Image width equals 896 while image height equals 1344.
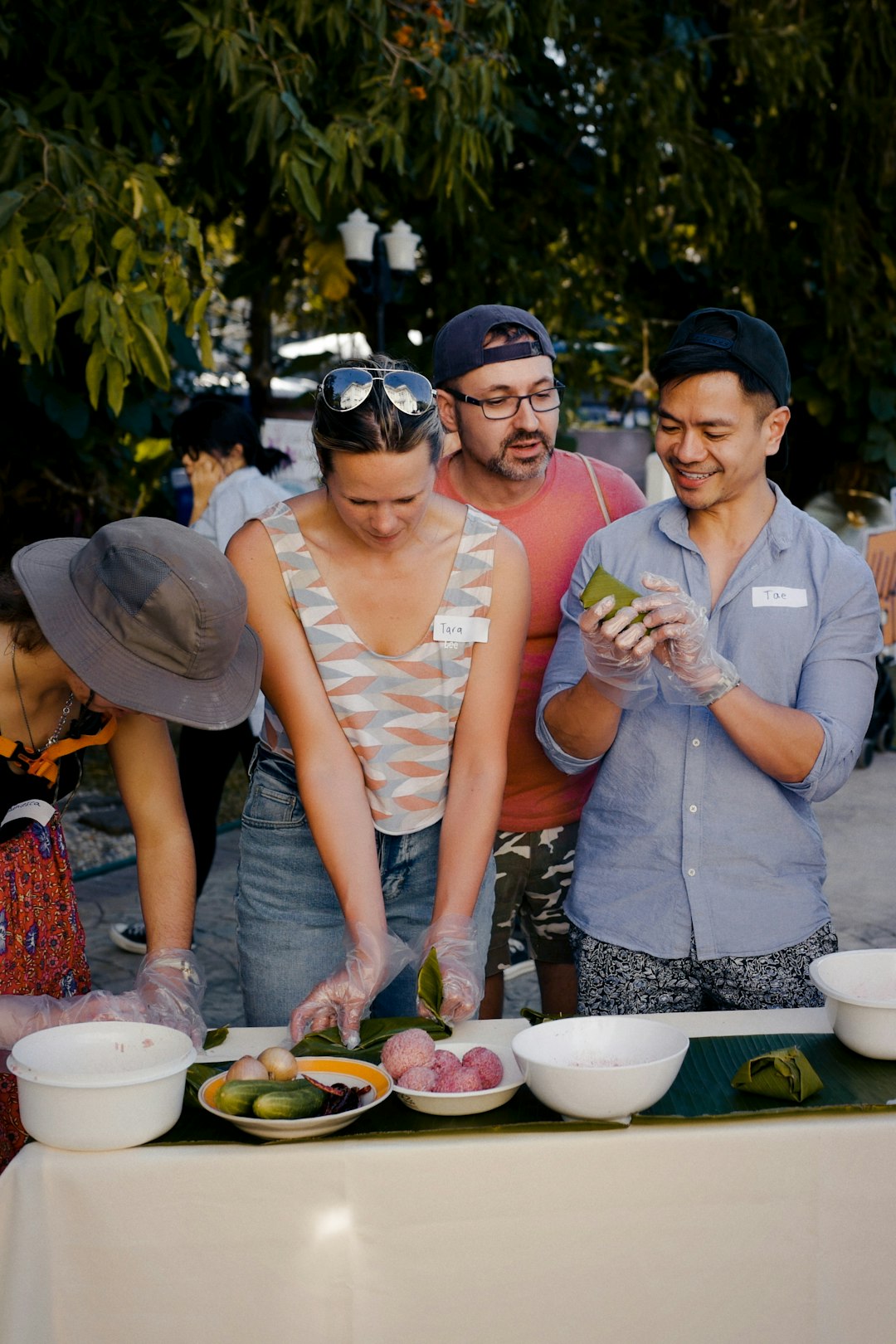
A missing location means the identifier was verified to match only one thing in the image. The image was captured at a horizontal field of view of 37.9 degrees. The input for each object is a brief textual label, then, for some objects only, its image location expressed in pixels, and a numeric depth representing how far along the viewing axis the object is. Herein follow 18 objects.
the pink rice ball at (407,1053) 1.71
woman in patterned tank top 2.08
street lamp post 6.60
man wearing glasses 2.44
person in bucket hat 1.76
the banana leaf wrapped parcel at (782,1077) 1.66
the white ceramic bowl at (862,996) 1.77
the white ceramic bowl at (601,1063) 1.56
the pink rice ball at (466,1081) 1.65
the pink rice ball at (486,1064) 1.67
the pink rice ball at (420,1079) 1.66
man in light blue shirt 2.07
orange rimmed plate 1.57
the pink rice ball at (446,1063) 1.69
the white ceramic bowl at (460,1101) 1.64
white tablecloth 1.54
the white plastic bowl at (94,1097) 1.53
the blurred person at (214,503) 4.34
